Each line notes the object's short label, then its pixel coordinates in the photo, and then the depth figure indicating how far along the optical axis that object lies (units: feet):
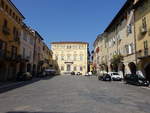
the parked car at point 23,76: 64.46
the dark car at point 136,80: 49.35
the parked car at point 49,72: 118.74
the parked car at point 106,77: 72.13
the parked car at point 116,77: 72.96
